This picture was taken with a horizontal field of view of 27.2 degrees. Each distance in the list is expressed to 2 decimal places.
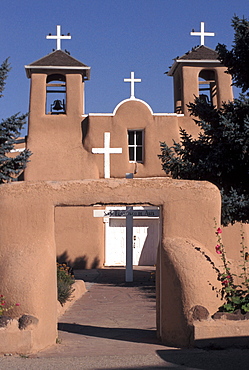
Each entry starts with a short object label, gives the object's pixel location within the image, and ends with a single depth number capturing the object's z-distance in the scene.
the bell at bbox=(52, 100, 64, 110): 20.08
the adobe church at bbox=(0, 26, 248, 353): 19.27
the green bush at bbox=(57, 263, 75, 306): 11.64
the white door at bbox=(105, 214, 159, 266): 20.45
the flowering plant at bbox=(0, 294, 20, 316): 7.22
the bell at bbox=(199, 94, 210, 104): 19.86
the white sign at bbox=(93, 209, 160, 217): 14.80
